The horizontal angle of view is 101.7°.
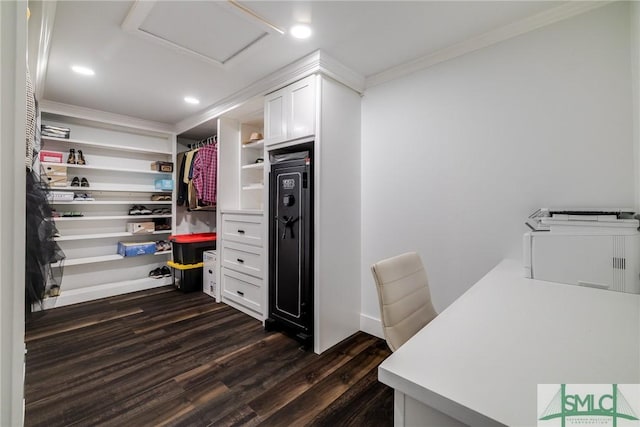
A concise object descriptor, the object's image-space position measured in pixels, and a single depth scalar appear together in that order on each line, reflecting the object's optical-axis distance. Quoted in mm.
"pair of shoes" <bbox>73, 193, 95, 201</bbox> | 3319
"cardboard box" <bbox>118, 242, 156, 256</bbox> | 3590
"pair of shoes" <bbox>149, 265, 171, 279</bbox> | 3919
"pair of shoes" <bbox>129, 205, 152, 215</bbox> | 3803
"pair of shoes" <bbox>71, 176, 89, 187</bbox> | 3324
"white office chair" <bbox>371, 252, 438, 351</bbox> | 1100
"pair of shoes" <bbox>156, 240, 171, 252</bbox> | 3967
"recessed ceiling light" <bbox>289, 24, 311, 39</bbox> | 1788
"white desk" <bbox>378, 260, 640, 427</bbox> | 531
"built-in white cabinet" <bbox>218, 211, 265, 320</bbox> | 2772
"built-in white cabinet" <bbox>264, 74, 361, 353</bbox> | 2174
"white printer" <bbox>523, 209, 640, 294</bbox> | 1181
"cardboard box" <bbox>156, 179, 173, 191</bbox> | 3943
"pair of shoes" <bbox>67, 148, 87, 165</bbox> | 3311
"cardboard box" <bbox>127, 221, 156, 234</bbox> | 3744
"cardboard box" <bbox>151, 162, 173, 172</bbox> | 3969
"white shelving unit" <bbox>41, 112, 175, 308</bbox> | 3312
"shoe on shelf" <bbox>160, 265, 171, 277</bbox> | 3996
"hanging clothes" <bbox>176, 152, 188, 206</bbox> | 4023
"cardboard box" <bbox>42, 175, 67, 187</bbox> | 3025
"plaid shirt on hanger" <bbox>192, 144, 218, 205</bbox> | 3510
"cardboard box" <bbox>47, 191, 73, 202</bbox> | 3084
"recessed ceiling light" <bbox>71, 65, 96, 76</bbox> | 2346
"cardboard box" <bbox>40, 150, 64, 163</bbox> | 3057
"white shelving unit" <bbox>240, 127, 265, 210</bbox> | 3412
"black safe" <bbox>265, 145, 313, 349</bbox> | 2248
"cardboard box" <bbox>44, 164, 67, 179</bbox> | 3043
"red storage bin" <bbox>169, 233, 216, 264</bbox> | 3635
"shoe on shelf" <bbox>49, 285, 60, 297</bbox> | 2943
